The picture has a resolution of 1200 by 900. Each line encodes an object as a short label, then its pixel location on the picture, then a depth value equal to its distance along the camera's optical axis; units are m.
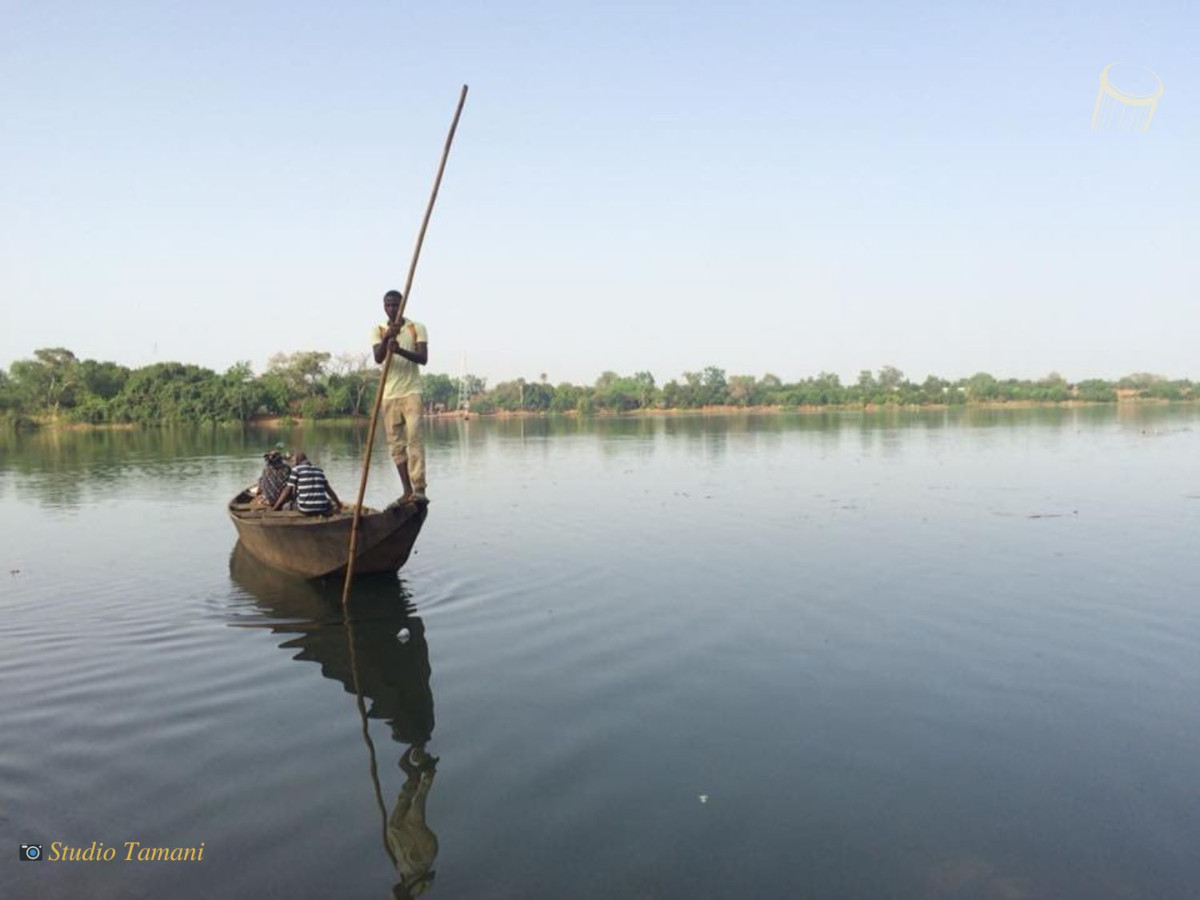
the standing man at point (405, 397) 8.73
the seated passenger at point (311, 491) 10.04
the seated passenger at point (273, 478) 11.59
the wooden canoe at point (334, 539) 9.05
